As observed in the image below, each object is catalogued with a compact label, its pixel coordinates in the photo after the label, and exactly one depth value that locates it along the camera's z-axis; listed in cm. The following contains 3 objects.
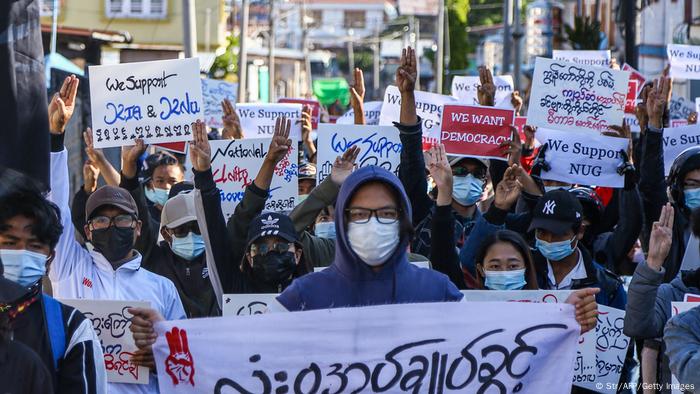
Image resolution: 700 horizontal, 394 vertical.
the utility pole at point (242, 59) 3102
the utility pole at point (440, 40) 5024
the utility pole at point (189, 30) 1884
